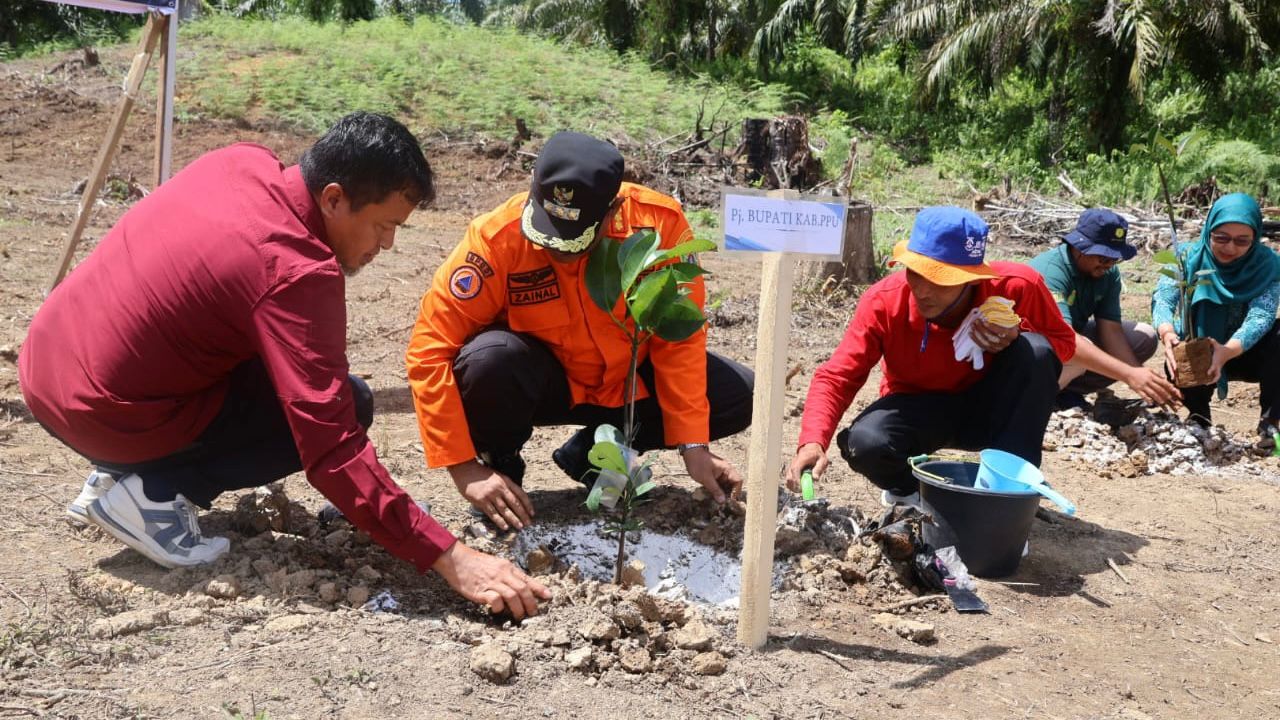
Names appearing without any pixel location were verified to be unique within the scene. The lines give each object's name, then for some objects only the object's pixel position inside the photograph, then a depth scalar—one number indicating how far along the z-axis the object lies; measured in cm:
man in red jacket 308
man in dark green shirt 389
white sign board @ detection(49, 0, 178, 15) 408
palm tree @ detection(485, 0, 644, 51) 2412
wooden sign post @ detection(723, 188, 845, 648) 225
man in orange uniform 272
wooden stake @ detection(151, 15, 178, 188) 426
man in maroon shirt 219
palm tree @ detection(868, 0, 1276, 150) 1285
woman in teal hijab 452
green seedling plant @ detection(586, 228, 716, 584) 249
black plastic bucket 287
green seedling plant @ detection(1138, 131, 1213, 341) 408
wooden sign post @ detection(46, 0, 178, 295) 398
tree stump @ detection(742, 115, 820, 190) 1030
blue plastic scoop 295
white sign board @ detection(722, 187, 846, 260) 223
